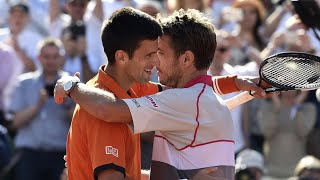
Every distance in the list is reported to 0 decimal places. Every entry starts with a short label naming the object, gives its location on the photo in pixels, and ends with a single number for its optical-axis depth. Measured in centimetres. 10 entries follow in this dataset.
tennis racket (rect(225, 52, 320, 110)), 1016
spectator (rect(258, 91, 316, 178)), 1908
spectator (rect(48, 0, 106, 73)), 1962
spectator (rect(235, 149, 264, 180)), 1692
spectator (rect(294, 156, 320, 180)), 1609
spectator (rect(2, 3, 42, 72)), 2041
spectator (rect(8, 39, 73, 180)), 1862
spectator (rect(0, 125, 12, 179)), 1711
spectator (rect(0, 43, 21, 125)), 1931
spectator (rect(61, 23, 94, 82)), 1969
